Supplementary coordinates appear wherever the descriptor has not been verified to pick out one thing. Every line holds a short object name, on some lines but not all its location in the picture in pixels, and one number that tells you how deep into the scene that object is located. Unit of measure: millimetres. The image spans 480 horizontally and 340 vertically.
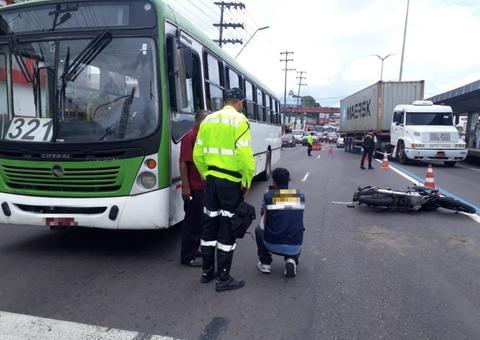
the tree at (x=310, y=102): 134375
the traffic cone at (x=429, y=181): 10816
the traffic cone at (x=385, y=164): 17500
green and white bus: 4582
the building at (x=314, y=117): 81725
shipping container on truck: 23078
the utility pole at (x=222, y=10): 29891
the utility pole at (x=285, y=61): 65725
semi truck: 18391
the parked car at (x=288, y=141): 41006
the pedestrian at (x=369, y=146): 17009
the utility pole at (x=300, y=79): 83188
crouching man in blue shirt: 4496
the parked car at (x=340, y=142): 41356
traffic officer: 3957
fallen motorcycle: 7934
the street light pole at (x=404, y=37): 34806
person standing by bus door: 4609
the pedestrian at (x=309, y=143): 27016
